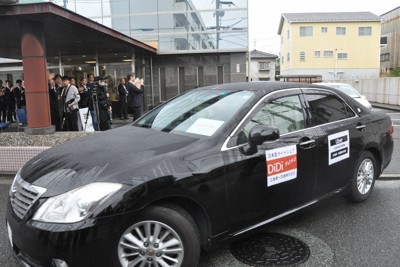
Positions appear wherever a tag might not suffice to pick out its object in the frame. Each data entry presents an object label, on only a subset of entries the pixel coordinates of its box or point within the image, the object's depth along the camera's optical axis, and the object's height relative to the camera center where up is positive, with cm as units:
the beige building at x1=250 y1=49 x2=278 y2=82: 6562 +326
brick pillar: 794 +33
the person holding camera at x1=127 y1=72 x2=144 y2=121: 1056 -12
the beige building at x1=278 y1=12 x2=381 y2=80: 5138 +512
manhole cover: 334 -153
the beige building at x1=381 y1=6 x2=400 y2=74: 5978 +672
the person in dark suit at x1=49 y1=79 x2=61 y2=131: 1003 -29
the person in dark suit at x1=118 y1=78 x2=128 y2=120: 1401 -22
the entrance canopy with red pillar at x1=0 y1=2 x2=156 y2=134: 747 +139
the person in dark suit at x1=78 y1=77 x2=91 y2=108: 984 -15
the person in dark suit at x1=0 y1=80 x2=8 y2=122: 1405 -39
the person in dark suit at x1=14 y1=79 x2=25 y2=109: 1333 +0
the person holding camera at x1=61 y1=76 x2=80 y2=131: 951 -28
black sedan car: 260 -71
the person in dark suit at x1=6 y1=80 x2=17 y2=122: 1395 -25
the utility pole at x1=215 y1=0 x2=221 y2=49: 1872 +332
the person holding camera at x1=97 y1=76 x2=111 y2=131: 956 -43
